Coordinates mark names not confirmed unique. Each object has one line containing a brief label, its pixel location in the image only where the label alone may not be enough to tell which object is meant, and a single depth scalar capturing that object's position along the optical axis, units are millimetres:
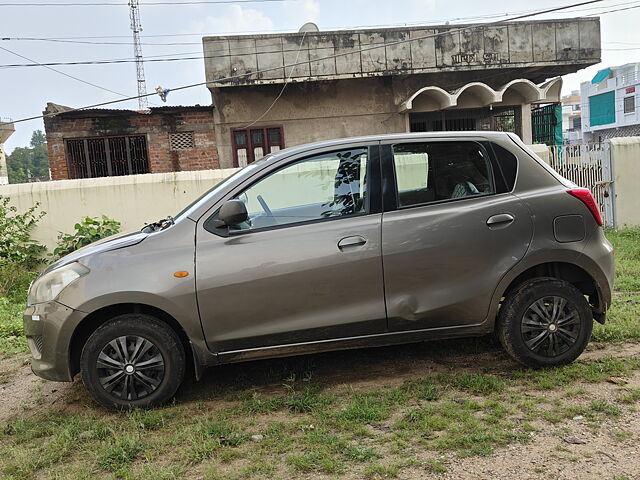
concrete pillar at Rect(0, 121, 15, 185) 34781
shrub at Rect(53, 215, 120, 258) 8984
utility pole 37947
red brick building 14906
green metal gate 17562
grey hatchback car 3967
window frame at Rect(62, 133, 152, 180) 14984
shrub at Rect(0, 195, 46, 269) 8875
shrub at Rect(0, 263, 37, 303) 8305
